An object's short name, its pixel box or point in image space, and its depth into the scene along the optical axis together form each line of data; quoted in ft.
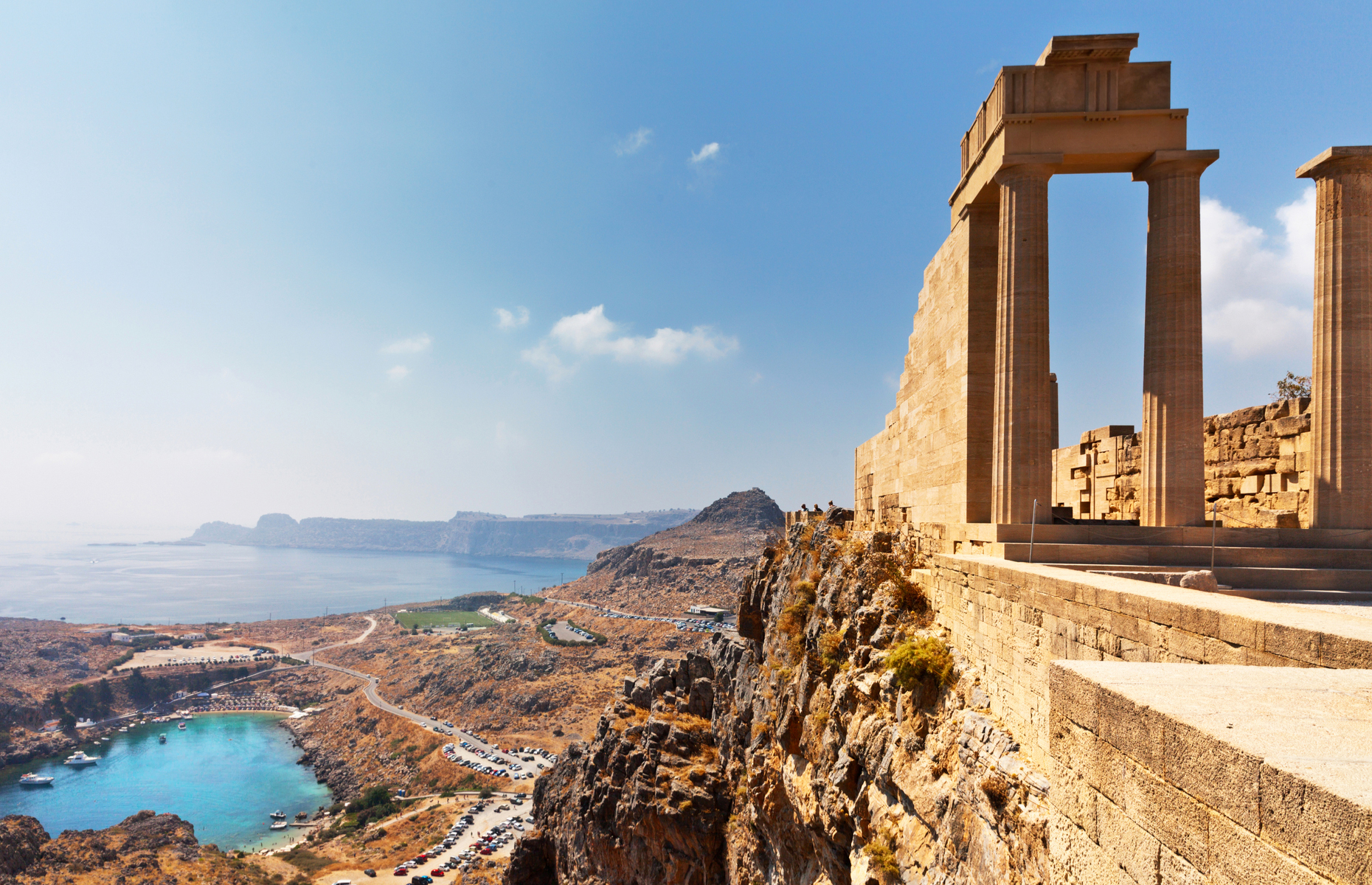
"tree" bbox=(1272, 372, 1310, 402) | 64.80
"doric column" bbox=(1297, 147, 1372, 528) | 37.37
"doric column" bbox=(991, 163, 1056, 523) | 38.04
